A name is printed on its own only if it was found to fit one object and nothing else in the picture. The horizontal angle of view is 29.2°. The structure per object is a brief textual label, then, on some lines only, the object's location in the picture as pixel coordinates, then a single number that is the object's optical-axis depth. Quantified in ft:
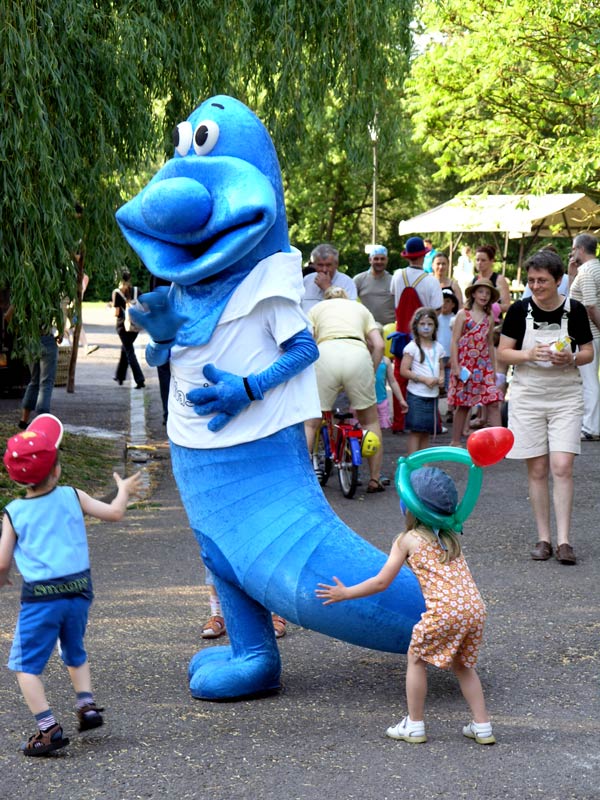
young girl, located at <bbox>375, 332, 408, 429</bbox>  33.71
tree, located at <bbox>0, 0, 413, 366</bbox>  25.73
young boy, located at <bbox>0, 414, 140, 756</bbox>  13.23
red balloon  14.12
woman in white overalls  22.27
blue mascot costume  14.71
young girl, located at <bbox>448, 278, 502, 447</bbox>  35.63
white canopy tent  64.49
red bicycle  29.01
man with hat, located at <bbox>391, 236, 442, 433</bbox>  38.83
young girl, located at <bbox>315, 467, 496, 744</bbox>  13.43
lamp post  37.09
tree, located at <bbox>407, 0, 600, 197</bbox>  53.88
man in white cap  41.22
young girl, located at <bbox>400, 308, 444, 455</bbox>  31.42
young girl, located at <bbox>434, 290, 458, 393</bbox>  41.68
